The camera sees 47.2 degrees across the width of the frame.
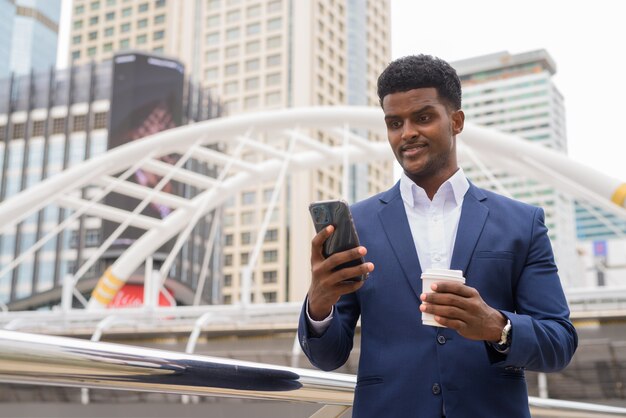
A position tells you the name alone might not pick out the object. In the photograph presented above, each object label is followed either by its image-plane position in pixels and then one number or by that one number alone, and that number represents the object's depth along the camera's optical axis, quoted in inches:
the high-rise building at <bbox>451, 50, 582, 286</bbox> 5295.3
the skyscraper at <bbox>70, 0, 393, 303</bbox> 2952.8
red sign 1770.4
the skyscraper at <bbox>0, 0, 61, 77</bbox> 4881.9
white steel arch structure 683.4
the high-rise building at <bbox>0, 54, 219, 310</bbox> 2613.2
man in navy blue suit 67.5
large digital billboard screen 2353.6
